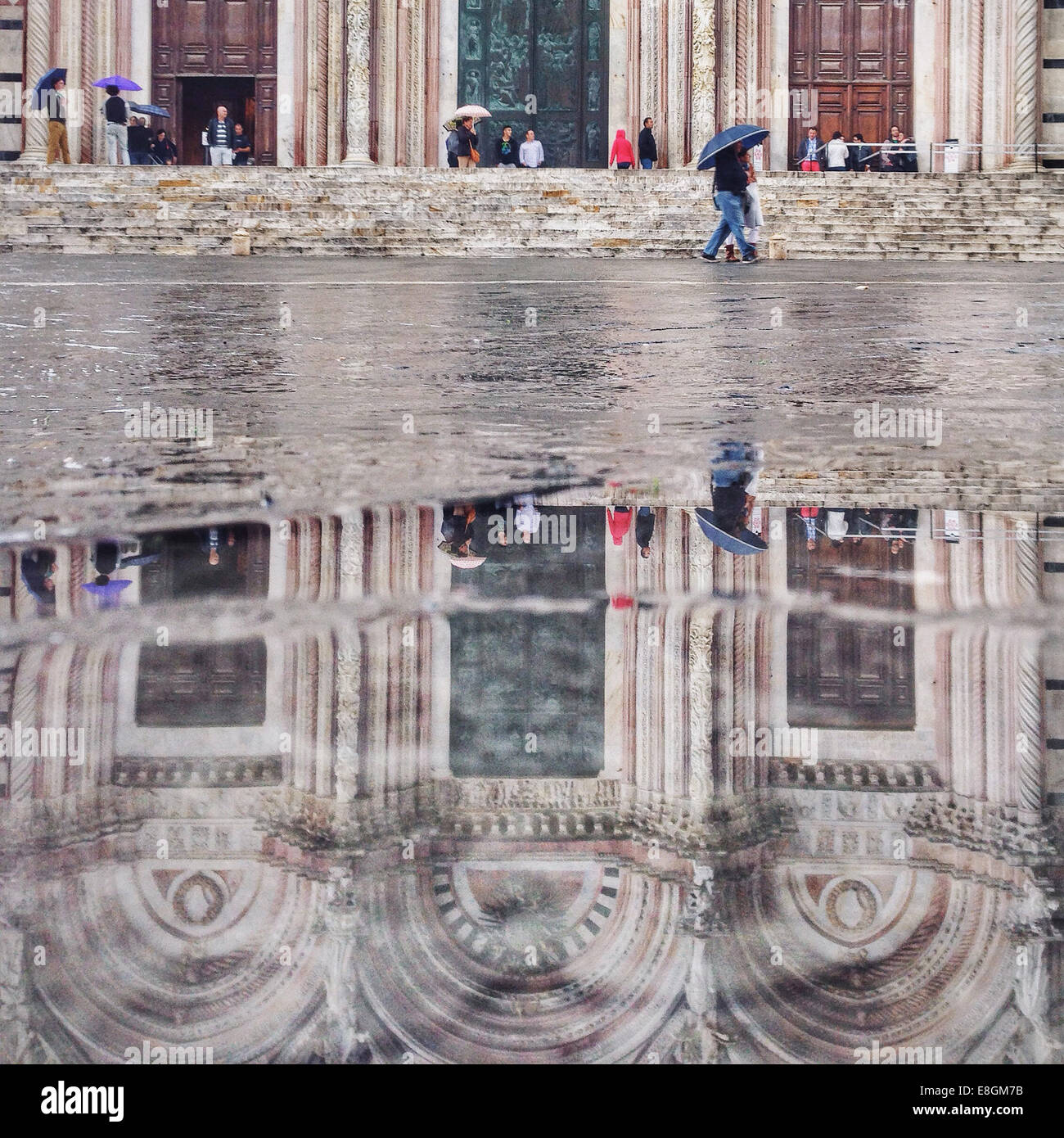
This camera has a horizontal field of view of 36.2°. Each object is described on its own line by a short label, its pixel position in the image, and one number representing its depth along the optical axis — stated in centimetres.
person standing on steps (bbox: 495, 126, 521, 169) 2389
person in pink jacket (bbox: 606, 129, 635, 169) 2389
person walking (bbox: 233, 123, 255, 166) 2458
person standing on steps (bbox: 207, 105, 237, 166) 2383
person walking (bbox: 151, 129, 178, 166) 2362
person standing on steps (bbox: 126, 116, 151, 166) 2281
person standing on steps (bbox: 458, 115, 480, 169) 2255
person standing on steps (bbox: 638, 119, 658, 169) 2375
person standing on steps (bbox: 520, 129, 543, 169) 2434
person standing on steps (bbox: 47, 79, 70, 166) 2277
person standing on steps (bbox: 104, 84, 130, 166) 2250
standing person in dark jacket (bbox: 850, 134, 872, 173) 2520
